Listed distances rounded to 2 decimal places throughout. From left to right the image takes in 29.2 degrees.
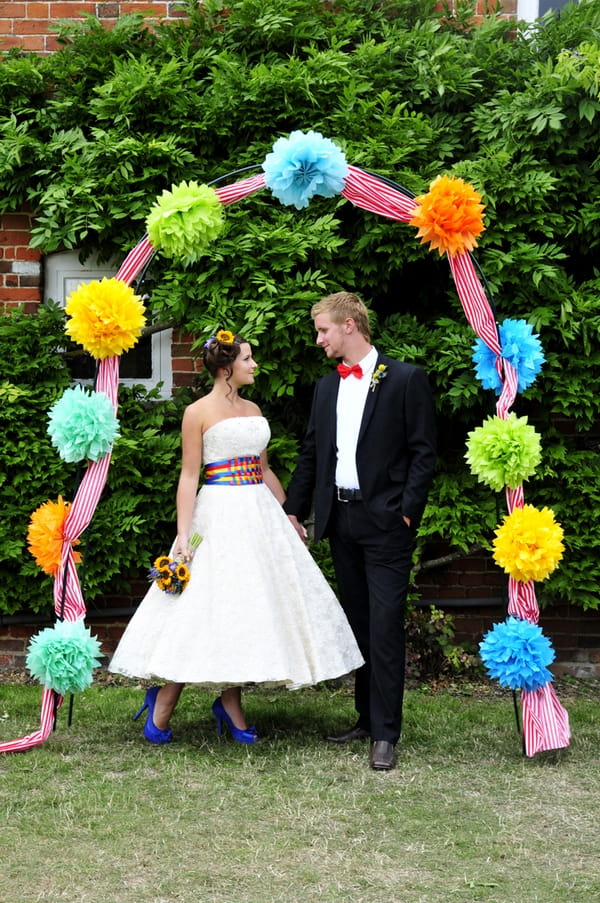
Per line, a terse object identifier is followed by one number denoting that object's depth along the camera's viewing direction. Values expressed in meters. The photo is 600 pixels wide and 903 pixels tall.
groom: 5.07
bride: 5.14
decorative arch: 5.19
